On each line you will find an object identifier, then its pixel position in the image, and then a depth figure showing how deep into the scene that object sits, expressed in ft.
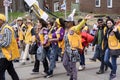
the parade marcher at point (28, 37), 40.27
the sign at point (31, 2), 34.13
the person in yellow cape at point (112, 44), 30.31
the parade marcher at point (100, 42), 34.68
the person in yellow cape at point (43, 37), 33.46
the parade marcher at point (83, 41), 37.11
